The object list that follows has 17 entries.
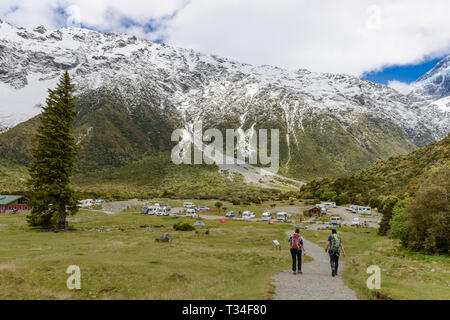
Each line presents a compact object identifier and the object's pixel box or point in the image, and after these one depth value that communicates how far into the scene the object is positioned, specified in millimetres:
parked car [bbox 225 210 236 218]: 72438
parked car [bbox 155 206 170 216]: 73188
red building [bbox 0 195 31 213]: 77688
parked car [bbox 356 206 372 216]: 72738
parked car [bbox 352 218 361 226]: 57759
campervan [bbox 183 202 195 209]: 83662
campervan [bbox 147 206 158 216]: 74250
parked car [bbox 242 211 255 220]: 70062
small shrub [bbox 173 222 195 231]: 46312
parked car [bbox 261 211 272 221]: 68794
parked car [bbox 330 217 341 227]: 59547
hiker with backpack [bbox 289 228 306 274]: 18078
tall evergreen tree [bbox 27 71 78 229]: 39406
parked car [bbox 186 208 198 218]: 70838
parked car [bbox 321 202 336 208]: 86025
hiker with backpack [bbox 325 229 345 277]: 17594
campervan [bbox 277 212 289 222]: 67812
